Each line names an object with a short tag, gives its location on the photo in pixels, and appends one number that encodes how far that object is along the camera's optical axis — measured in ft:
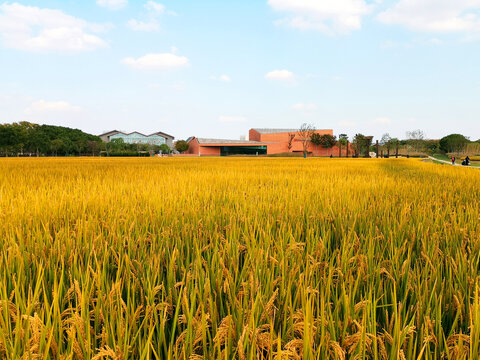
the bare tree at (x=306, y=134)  272.84
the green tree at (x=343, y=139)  282.40
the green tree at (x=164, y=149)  306.43
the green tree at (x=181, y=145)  284.00
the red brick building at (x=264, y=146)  270.05
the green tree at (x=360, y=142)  252.73
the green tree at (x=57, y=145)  244.50
